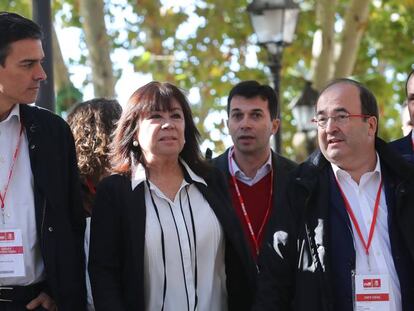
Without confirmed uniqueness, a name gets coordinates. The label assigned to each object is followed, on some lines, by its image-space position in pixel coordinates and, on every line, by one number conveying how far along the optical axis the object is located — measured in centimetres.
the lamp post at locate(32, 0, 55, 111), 1106
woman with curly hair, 1001
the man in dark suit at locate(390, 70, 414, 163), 1043
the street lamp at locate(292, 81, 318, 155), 3035
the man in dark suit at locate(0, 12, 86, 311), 865
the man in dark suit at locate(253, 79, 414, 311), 866
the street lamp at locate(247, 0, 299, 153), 2163
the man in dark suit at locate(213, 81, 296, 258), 1154
